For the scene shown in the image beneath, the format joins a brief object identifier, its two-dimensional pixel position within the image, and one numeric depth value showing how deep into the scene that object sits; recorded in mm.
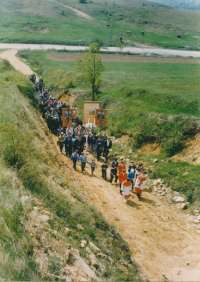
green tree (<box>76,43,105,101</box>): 29406
